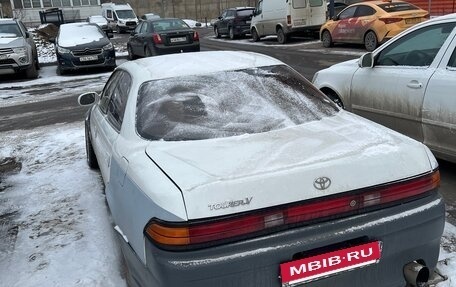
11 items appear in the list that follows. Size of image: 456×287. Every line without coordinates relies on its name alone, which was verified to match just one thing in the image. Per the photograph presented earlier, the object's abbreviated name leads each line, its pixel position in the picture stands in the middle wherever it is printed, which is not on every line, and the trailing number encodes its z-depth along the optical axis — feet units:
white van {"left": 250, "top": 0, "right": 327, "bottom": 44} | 64.75
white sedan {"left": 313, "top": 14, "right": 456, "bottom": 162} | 13.78
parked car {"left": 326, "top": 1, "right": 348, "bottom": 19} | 83.94
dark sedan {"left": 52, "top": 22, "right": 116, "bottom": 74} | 46.98
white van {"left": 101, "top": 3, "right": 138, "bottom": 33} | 124.67
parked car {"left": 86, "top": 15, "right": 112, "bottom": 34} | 108.58
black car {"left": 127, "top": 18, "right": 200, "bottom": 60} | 50.60
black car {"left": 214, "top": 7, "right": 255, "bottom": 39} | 81.85
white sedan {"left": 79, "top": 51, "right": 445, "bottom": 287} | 6.70
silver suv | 43.98
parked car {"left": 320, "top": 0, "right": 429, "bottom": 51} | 46.39
